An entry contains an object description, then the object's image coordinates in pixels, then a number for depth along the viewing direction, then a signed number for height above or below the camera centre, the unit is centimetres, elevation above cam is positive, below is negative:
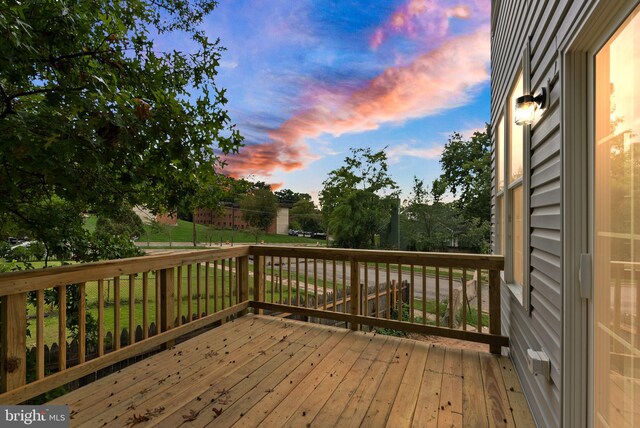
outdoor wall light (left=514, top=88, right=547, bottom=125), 178 +66
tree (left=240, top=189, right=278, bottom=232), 1120 +23
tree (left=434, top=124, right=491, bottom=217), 1689 +294
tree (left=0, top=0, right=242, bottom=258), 151 +56
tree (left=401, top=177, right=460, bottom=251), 1251 -29
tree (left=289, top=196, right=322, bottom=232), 1666 -18
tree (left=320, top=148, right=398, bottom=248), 1324 +77
